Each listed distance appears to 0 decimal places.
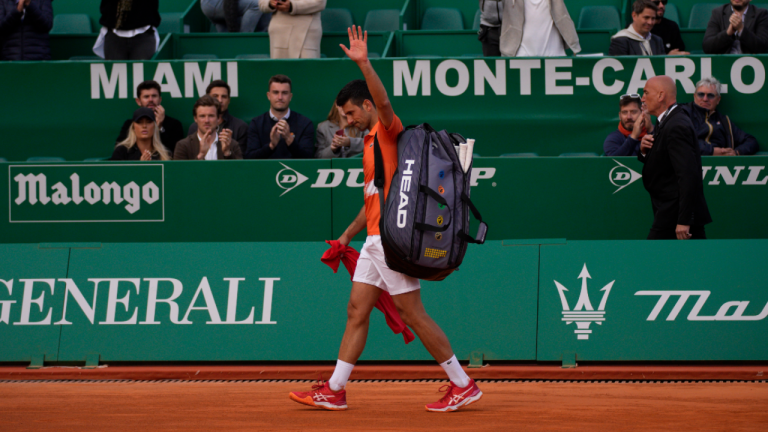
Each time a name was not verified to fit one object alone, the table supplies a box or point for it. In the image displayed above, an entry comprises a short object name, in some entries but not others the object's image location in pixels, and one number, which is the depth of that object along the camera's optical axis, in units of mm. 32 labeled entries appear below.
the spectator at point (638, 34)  18344
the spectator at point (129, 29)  19312
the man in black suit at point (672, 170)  12070
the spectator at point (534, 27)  18562
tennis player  9227
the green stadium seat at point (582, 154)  17000
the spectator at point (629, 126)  16297
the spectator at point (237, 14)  21797
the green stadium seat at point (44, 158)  16200
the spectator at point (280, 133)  16609
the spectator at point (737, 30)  18625
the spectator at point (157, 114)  17437
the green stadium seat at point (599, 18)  22437
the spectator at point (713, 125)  16719
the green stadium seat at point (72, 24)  23953
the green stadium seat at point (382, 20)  23156
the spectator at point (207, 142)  16422
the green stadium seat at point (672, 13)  22795
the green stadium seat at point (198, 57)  20906
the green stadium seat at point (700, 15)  22766
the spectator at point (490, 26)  18812
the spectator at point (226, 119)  17406
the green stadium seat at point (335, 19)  22672
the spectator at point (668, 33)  20094
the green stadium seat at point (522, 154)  17156
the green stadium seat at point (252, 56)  20687
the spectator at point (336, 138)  16312
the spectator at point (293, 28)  18937
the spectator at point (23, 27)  19156
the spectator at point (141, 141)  16641
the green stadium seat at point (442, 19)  23031
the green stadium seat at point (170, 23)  23344
